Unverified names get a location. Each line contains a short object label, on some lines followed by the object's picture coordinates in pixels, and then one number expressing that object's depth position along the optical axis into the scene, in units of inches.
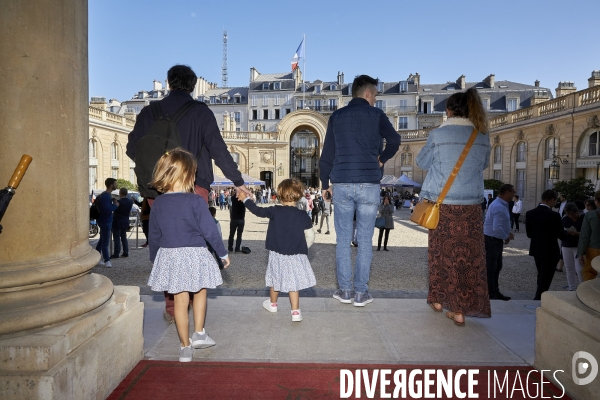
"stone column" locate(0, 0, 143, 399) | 83.5
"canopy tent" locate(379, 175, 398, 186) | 1406.5
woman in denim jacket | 148.5
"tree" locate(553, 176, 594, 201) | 786.8
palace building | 957.2
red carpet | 101.3
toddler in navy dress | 159.3
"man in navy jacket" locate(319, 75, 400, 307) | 167.9
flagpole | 2438.2
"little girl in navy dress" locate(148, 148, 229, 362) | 121.2
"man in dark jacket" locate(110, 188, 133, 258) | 433.1
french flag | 2143.1
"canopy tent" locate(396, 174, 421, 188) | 1407.5
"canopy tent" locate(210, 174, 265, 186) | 1229.7
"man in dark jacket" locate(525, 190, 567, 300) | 249.9
